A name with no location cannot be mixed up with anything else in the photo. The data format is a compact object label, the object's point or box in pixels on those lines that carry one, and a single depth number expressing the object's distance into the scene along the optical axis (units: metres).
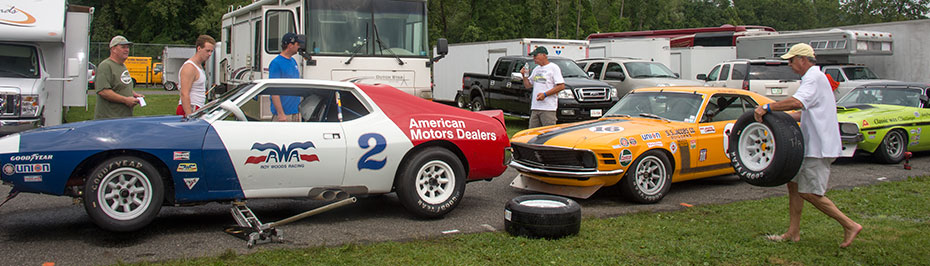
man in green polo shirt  7.76
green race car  11.06
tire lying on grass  5.92
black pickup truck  15.48
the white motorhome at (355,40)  11.55
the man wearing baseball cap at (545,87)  10.56
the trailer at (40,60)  11.66
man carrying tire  5.66
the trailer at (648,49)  22.25
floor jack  5.67
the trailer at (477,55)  19.72
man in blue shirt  8.15
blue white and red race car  5.56
